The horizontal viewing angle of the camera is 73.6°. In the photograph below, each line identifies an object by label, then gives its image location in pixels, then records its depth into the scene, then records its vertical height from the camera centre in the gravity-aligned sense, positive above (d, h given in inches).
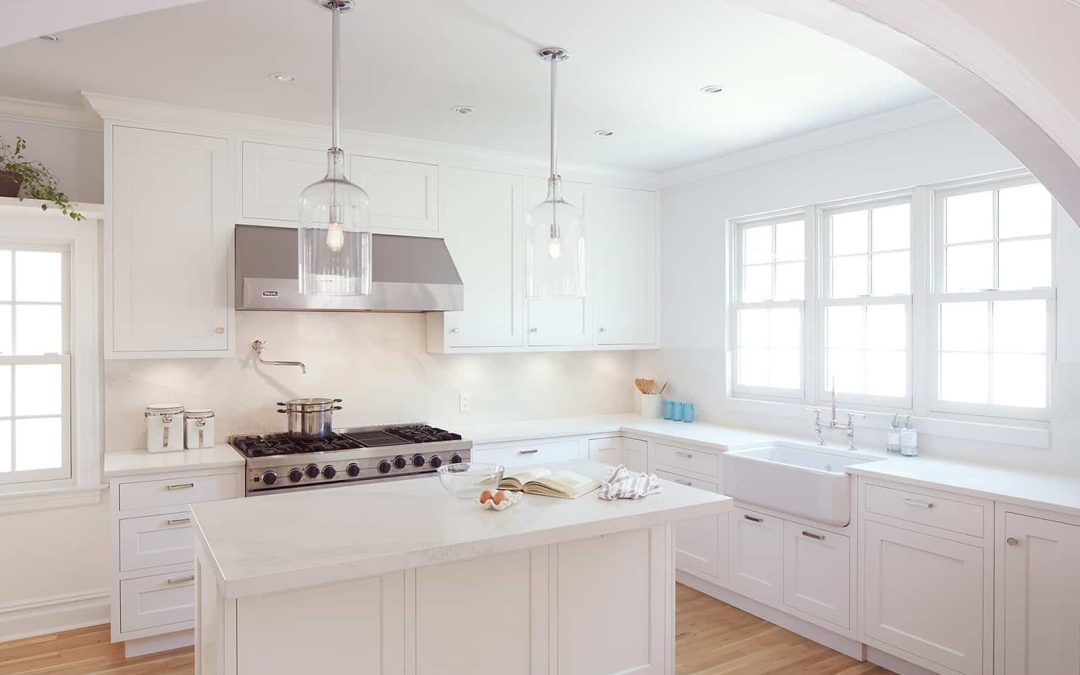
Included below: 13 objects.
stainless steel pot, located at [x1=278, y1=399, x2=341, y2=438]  162.6 -18.4
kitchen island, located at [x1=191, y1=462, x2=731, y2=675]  79.1 -31.7
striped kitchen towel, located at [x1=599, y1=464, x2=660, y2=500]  101.0 -21.4
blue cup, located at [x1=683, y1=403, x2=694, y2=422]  200.2 -21.3
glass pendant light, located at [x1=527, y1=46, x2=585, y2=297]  97.0 +12.1
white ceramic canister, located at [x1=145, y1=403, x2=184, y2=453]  150.1 -19.4
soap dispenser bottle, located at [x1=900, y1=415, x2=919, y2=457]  146.6 -21.4
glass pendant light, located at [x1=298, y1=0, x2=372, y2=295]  79.5 +11.3
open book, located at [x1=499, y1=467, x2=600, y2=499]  102.3 -21.3
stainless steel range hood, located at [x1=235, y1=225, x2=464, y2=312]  148.0 +13.1
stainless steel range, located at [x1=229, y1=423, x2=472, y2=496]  143.3 -25.2
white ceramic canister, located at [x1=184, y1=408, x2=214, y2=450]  153.3 -19.9
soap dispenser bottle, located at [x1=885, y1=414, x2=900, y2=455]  149.3 -21.0
